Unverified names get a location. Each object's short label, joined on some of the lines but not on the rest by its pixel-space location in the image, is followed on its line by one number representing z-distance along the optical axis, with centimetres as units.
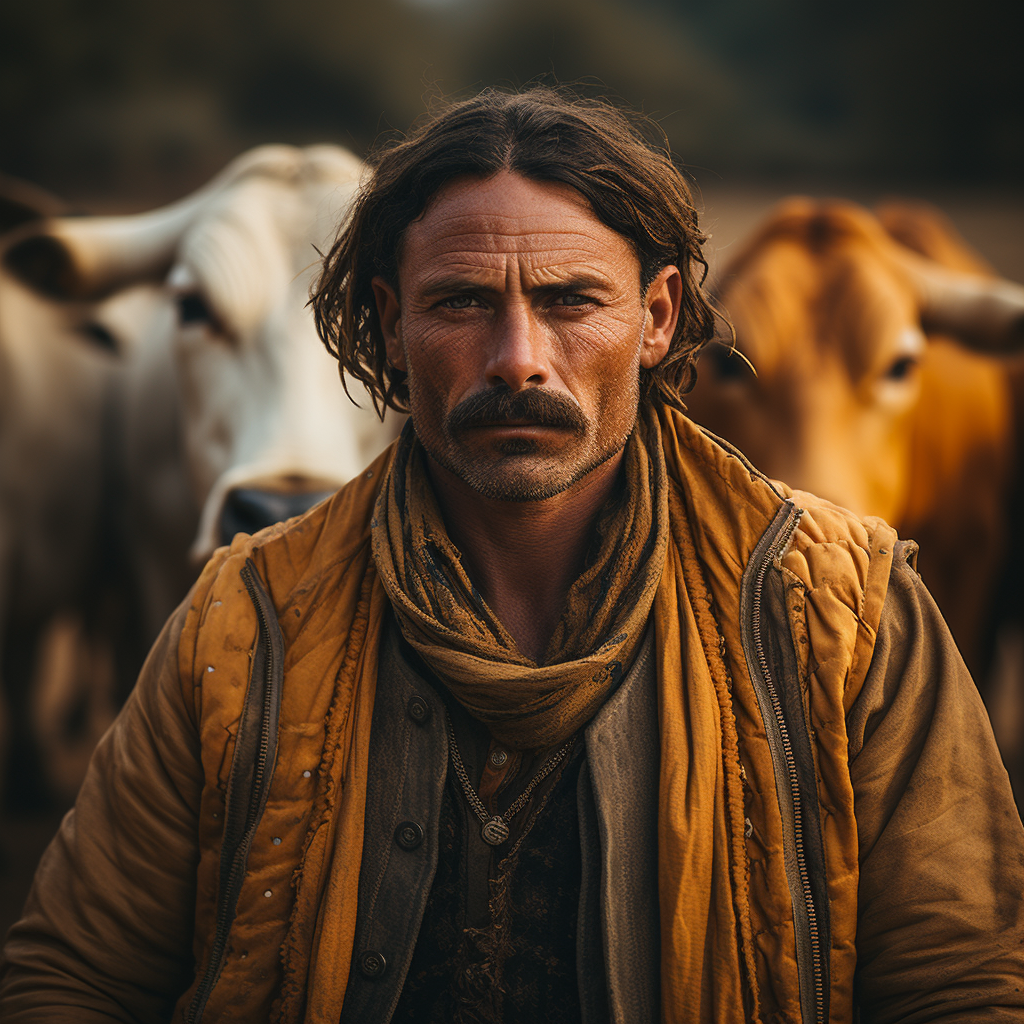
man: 150
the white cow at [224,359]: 299
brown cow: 375
